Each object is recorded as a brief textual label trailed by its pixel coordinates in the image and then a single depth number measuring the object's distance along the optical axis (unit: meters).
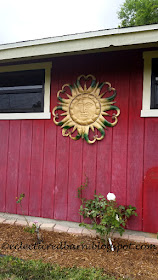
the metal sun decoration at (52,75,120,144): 2.97
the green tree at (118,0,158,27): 17.28
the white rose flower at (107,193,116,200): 2.52
